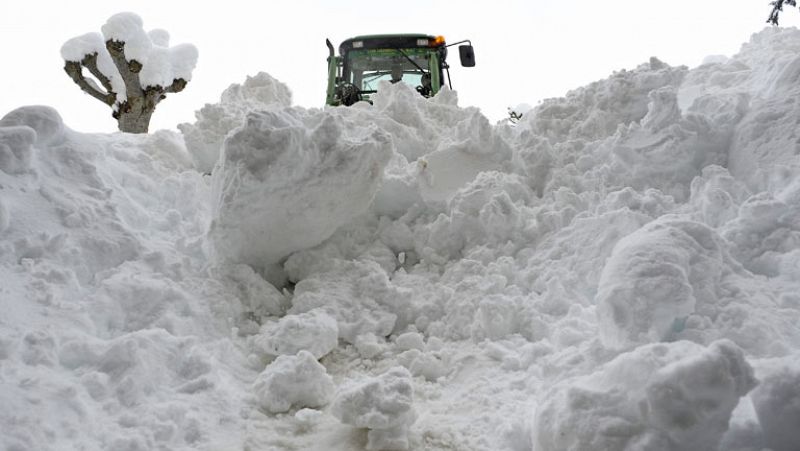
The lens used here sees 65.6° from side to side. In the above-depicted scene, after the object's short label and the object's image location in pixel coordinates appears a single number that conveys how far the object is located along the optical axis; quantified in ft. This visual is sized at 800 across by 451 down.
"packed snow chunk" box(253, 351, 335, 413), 7.53
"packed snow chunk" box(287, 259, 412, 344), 9.54
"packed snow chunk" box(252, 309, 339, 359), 8.58
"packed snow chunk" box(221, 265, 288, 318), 9.90
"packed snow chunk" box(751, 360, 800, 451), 5.09
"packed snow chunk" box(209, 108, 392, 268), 10.17
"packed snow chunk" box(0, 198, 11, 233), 8.54
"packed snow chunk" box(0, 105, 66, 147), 10.19
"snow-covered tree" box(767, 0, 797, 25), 23.68
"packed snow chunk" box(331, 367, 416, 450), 6.65
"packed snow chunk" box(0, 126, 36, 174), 9.46
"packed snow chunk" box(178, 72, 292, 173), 13.61
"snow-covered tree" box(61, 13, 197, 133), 30.09
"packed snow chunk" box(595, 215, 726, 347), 6.73
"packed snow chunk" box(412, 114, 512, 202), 13.24
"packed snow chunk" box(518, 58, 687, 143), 13.58
